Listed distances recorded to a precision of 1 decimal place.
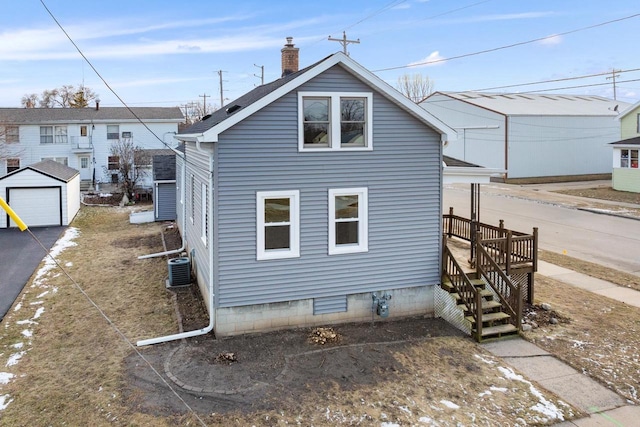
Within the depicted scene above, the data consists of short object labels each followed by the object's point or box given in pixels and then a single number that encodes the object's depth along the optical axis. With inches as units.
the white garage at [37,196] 858.1
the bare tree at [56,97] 2535.4
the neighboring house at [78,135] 1464.1
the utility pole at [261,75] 1715.1
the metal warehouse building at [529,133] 1630.2
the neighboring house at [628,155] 1309.1
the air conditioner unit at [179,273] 513.7
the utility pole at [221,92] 1997.8
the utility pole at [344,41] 1088.8
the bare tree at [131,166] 1200.8
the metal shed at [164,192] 927.0
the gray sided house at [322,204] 379.6
